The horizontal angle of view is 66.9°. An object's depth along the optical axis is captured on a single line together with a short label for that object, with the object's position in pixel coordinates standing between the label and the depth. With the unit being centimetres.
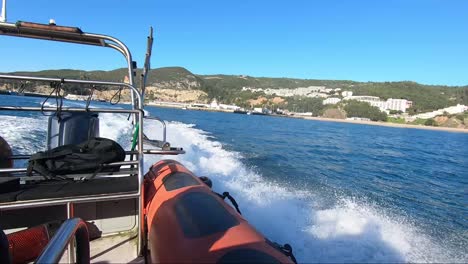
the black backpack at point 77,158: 276
